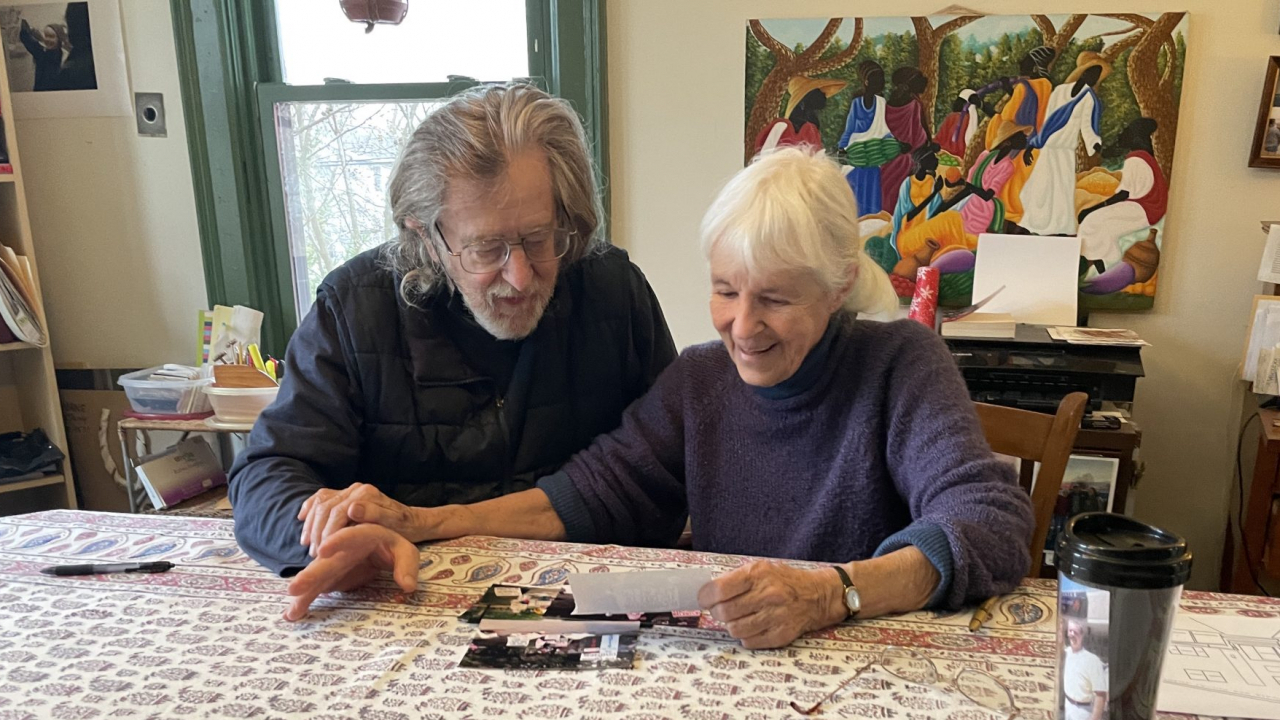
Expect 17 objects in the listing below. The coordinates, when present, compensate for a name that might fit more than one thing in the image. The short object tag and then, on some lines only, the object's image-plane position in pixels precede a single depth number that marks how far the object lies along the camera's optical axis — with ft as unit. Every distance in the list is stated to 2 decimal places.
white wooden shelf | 8.55
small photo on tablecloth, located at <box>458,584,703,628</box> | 3.28
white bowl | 8.05
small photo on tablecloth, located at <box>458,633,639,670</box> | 3.02
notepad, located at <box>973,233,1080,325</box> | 8.03
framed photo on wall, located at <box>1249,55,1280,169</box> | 7.42
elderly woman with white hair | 3.40
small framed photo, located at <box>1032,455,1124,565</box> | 7.12
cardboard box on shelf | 9.89
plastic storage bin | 8.55
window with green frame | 9.15
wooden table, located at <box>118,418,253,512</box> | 8.37
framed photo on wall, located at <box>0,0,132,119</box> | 9.05
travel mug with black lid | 2.19
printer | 7.00
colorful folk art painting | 7.80
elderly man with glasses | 4.37
